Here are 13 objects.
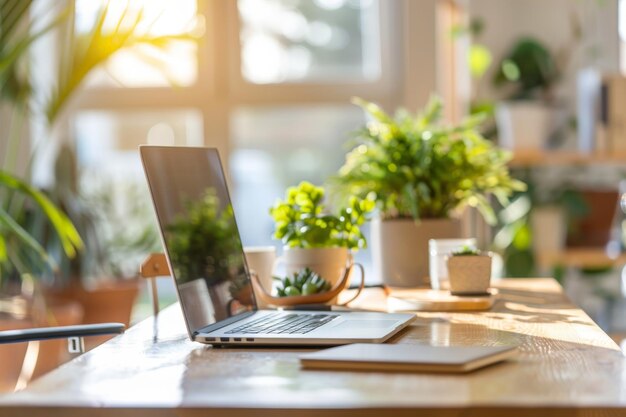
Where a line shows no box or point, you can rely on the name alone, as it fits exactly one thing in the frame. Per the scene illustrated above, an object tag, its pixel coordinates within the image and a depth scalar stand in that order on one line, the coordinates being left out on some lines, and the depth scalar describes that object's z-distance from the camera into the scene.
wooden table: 0.92
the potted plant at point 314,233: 1.91
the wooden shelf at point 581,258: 3.50
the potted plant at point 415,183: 2.13
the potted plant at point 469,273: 1.82
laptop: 1.35
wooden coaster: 1.73
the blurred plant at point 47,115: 3.11
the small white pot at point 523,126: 3.44
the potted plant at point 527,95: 3.45
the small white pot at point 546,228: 3.59
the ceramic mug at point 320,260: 1.91
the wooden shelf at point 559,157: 3.45
